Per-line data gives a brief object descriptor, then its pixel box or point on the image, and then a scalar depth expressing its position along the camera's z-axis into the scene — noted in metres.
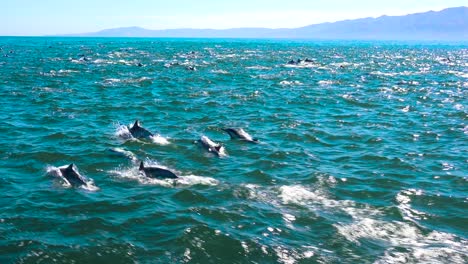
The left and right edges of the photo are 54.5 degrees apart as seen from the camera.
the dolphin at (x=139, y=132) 23.28
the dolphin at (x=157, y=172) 17.34
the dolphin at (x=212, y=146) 20.95
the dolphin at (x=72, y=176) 16.38
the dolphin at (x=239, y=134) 23.59
